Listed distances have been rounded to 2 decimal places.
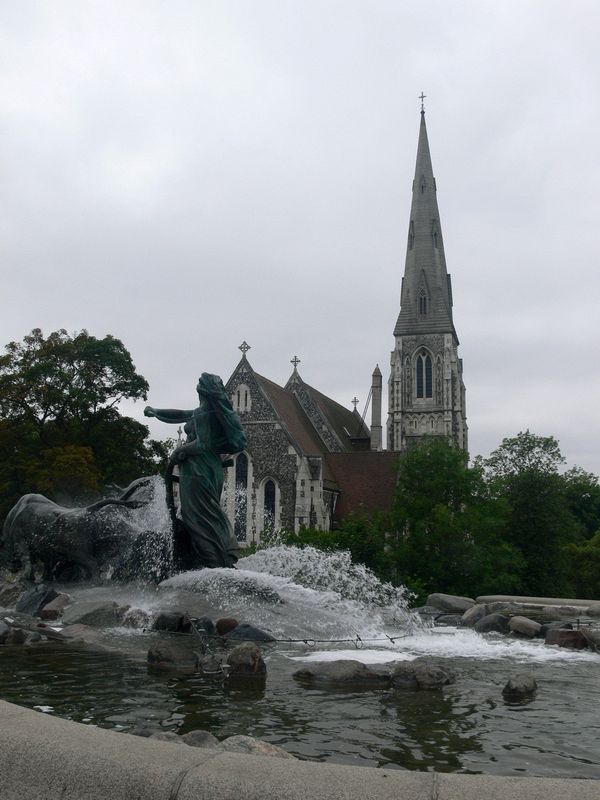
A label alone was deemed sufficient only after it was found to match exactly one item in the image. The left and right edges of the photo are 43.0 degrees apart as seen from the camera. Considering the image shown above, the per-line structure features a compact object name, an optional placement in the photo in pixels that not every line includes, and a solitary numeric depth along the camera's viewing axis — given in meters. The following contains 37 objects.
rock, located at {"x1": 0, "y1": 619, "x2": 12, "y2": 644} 9.38
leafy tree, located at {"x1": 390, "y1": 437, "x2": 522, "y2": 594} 25.95
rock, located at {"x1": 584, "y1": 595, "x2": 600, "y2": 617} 15.57
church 41.66
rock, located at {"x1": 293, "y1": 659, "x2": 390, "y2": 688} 7.10
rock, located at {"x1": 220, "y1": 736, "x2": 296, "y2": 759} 4.16
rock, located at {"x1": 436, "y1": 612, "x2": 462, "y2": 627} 14.06
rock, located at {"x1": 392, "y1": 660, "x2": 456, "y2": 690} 6.88
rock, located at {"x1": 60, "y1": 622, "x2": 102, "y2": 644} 9.47
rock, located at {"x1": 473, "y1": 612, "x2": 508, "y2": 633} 12.14
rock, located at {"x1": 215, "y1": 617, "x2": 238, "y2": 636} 10.23
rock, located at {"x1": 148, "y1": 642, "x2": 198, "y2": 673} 7.66
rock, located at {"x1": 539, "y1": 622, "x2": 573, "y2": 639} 11.65
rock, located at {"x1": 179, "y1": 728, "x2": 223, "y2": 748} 4.41
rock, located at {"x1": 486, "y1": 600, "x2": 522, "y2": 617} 15.08
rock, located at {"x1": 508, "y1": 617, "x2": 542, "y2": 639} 11.52
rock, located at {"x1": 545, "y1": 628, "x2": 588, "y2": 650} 10.25
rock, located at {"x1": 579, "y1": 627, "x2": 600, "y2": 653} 10.20
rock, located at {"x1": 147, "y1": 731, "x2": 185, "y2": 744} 4.41
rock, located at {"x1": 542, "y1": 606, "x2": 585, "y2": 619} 15.76
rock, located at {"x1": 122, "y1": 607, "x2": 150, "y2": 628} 10.74
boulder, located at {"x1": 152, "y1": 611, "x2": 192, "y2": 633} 10.42
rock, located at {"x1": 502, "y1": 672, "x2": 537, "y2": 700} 6.66
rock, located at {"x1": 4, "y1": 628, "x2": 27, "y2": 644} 9.30
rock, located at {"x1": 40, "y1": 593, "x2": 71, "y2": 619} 11.91
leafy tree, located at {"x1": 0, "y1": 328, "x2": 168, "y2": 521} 35.06
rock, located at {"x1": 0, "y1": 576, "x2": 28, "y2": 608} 15.09
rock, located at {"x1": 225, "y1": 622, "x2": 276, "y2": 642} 9.94
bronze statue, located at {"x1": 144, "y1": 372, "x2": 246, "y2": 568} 13.71
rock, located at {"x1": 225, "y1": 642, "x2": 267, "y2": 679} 7.26
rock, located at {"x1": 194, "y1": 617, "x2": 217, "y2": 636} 10.07
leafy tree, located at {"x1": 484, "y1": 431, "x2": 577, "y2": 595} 33.88
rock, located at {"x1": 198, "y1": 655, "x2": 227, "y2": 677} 7.43
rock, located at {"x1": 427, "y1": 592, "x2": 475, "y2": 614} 16.61
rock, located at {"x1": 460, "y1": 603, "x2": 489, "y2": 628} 13.41
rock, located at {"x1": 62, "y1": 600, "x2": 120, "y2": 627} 10.88
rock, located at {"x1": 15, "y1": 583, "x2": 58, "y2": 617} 12.84
